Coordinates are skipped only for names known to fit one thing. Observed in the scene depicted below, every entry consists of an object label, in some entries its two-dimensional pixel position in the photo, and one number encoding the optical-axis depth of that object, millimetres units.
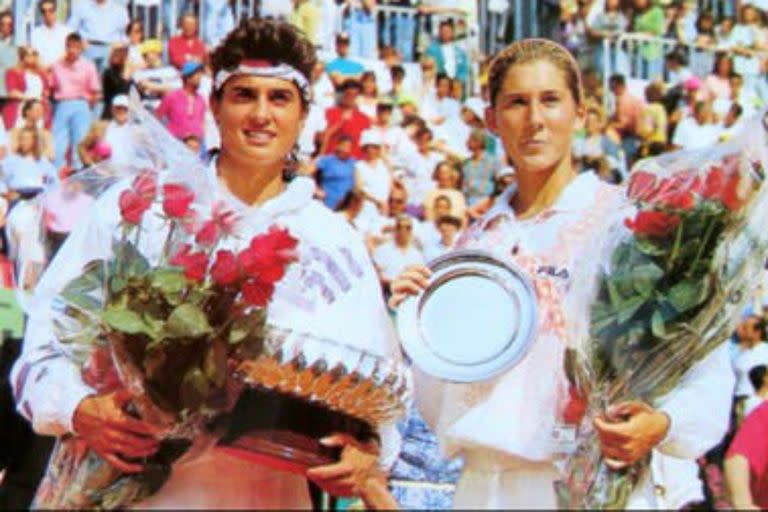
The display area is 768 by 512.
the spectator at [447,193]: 7660
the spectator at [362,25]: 9306
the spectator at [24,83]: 8633
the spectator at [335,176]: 8523
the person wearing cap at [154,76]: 7855
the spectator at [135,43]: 8617
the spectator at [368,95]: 9547
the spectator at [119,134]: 5590
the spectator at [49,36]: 7359
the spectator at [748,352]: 6371
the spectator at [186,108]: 7219
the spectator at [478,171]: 7512
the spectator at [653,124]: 8623
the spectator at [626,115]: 8500
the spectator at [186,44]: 8437
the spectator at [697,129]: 8625
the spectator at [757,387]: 6270
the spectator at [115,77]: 8906
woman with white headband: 5402
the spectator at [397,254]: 6715
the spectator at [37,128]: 8117
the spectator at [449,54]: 7969
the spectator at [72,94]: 8758
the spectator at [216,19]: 7685
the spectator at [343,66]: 8875
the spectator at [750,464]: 5857
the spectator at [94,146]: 7855
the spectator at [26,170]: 7129
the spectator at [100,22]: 7711
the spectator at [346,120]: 9133
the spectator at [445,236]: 6875
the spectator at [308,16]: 7953
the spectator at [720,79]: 8684
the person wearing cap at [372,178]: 8125
